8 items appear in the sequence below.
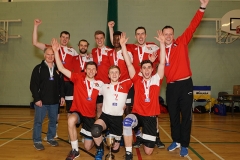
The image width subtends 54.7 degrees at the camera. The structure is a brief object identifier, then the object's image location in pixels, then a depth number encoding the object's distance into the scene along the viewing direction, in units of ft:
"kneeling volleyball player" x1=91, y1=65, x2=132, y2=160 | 11.53
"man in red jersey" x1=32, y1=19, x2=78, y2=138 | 14.57
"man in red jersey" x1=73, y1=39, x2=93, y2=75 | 14.99
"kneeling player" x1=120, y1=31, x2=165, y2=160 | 11.70
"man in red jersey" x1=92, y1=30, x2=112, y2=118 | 14.21
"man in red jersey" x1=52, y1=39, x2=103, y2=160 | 12.01
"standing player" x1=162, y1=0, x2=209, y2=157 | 11.73
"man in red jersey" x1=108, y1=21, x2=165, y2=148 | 13.23
